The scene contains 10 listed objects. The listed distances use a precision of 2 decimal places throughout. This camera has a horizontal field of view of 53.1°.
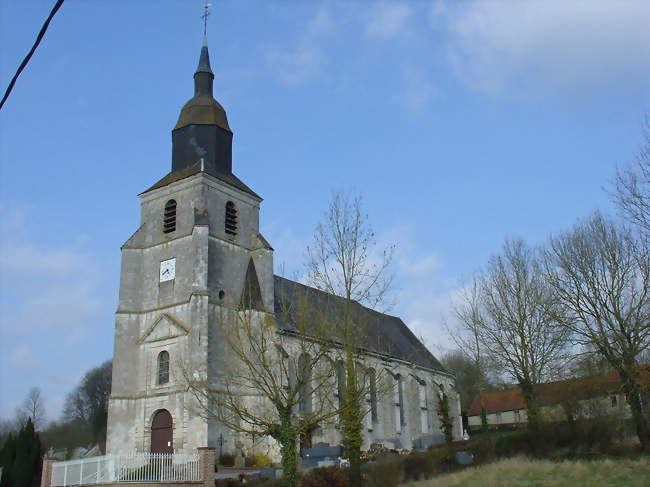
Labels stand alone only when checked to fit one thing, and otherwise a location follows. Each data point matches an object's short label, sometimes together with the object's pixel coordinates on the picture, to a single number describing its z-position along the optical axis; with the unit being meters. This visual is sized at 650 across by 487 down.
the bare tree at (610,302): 21.36
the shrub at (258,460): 25.17
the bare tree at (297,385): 15.64
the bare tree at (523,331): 26.61
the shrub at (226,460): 24.62
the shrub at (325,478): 16.48
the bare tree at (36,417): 74.69
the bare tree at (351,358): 17.62
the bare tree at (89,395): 69.69
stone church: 26.08
